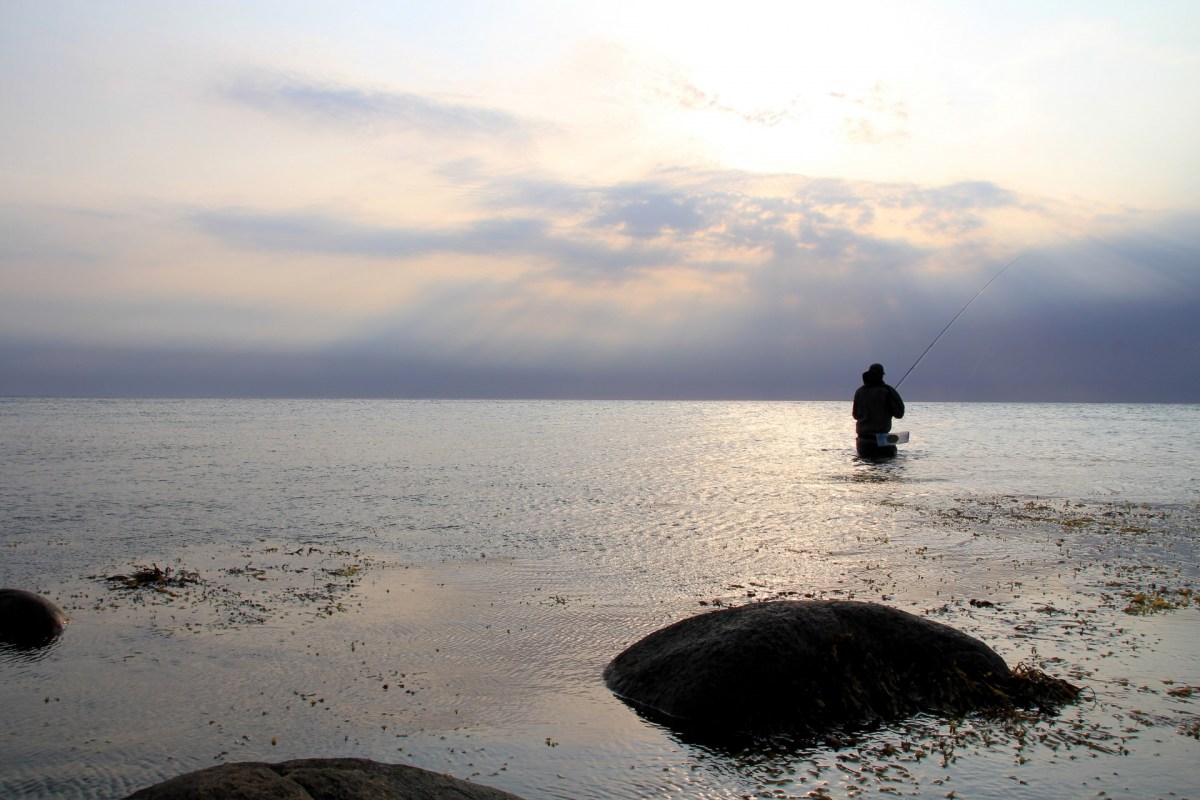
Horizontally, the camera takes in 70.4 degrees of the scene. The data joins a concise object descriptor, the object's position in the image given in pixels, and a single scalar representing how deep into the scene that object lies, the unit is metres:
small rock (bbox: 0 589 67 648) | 8.88
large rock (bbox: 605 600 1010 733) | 6.54
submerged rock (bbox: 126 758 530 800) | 4.03
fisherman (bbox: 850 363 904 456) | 29.90
